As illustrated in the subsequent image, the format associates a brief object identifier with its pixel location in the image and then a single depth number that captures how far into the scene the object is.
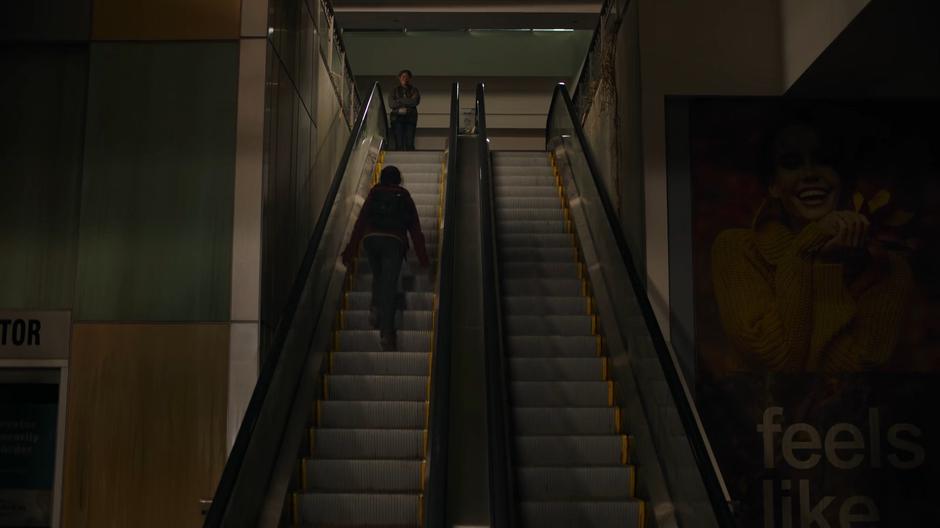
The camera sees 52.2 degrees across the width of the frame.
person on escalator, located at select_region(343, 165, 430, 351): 7.37
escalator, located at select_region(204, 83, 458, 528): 5.11
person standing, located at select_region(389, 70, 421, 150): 14.59
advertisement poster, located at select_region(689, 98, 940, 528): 7.61
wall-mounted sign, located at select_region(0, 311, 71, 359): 6.84
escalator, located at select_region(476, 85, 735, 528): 5.25
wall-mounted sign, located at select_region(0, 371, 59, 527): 6.84
